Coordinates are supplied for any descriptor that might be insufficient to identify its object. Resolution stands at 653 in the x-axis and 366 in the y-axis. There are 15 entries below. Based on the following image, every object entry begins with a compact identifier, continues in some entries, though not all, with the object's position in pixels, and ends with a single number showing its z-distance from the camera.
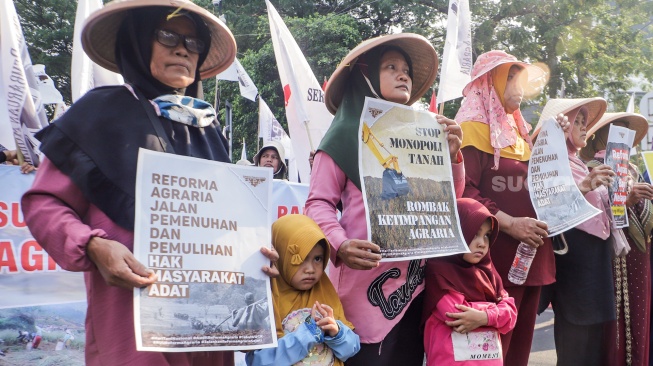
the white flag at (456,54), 4.42
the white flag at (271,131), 8.82
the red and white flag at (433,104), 6.56
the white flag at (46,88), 6.91
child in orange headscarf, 2.50
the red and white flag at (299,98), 5.62
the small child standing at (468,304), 2.79
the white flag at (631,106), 6.99
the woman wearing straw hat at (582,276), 3.86
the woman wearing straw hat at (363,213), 2.68
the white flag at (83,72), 5.20
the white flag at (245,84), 9.98
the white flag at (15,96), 4.22
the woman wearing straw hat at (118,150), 1.90
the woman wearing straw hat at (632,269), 4.33
